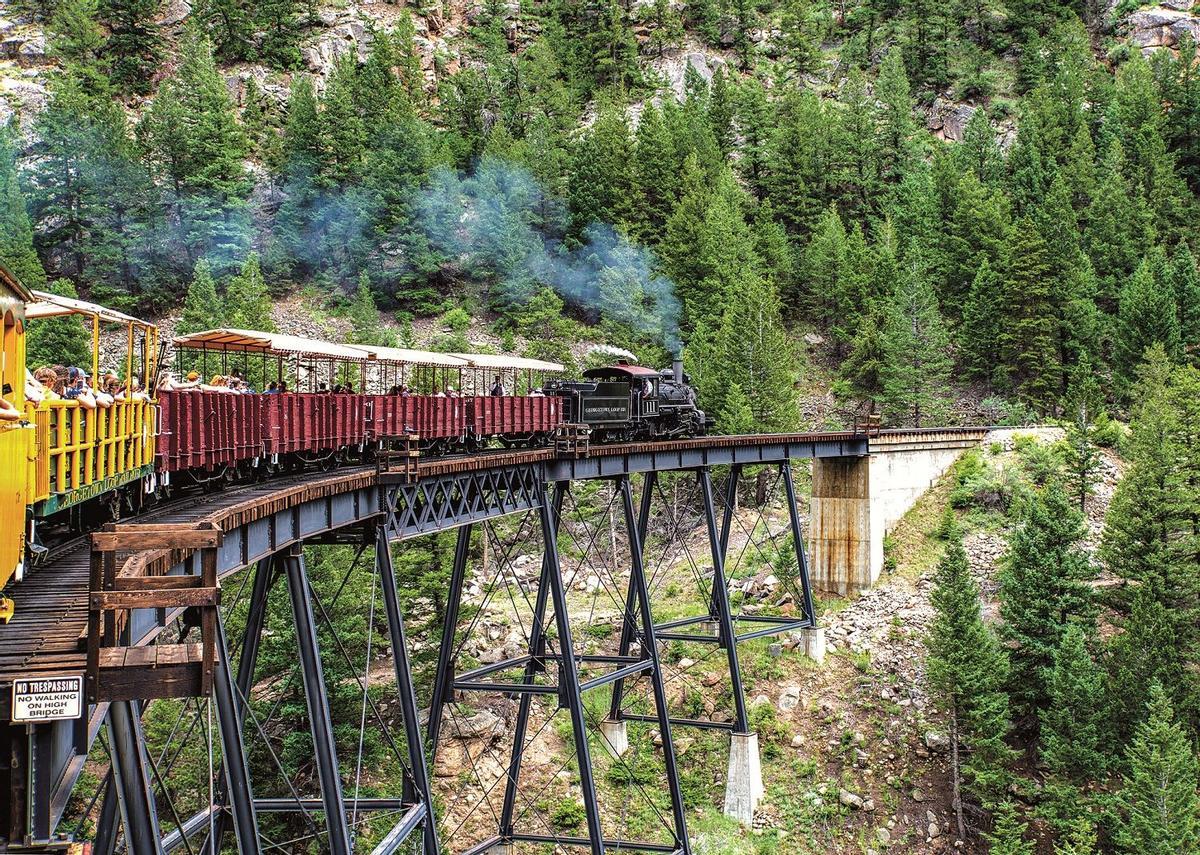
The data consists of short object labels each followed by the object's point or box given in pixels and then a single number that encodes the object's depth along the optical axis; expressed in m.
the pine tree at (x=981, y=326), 58.81
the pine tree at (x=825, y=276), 64.19
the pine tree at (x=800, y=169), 73.06
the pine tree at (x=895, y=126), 80.69
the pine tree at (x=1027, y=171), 69.56
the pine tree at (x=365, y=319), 59.31
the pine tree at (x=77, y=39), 82.75
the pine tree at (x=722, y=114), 81.38
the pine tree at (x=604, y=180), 70.56
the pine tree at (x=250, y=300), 54.69
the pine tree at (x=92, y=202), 67.88
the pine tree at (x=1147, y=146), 67.52
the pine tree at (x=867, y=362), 57.69
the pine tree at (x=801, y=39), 103.81
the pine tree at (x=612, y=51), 99.69
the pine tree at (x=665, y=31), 104.81
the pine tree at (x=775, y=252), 66.25
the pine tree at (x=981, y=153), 75.44
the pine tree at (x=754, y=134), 78.38
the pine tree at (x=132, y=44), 87.00
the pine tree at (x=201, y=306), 55.28
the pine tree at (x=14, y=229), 58.94
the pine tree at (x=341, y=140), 74.50
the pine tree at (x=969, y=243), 62.66
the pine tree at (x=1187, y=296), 55.28
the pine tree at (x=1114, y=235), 61.78
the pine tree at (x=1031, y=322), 55.30
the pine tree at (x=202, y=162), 69.81
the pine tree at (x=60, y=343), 48.09
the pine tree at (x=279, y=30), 91.69
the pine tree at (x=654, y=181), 69.51
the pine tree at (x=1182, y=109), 74.19
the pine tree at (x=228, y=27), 91.94
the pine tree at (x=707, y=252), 60.84
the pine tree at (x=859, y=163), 75.88
